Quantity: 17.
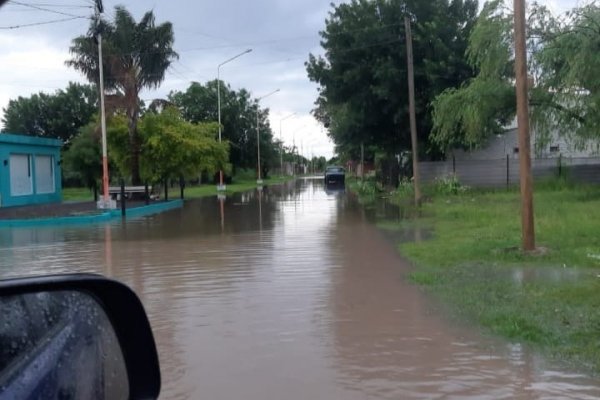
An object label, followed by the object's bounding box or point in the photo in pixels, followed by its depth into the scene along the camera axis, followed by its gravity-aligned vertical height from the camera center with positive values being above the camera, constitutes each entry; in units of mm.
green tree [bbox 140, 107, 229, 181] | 35625 +1793
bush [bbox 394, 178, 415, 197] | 33447 -689
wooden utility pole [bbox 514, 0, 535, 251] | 12141 +827
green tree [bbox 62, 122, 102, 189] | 43531 +1841
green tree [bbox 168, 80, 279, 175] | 68562 +6702
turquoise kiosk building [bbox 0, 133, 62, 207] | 34031 +947
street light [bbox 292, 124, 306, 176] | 139975 +5082
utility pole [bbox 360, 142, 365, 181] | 59356 +1687
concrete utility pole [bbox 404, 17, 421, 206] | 26141 +2157
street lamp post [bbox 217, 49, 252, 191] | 49000 -168
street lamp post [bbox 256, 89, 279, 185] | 67050 +3990
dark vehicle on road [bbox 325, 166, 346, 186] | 55781 +2
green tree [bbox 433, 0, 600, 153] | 22703 +3125
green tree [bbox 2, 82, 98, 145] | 65688 +6846
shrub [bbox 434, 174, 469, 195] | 31688 -625
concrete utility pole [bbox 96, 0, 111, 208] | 27392 +1359
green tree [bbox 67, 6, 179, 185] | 34500 +6224
